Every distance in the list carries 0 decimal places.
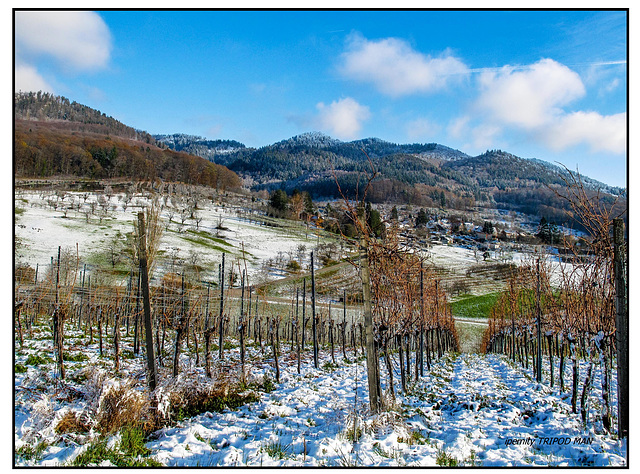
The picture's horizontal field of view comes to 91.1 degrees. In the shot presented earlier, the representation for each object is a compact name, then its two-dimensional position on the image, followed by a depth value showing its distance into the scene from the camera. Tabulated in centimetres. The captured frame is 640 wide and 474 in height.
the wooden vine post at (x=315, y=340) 1291
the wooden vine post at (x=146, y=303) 584
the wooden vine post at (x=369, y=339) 596
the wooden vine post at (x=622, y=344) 446
